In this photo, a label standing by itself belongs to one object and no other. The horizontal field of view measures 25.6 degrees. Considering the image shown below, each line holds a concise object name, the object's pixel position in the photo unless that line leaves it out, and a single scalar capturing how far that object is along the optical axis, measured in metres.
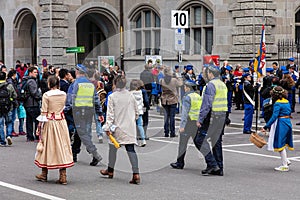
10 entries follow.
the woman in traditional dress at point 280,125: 11.77
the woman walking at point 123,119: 10.31
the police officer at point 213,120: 11.11
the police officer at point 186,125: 11.88
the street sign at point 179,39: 21.19
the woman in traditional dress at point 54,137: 10.31
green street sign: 27.72
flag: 18.19
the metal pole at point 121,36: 31.15
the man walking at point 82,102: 12.23
